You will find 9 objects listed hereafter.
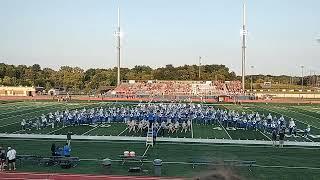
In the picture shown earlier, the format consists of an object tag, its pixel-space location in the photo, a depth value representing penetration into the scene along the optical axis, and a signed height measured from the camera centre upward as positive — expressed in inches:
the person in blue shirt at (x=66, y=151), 638.5 -89.9
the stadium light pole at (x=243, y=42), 2514.8 +261.9
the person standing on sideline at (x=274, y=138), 825.7 -92.8
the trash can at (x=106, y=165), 591.4 -103.6
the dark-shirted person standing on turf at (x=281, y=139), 813.2 -91.6
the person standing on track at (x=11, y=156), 588.7 -90.0
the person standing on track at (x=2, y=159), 597.7 -96.2
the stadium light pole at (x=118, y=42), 2667.3 +272.1
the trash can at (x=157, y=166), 573.0 -100.3
